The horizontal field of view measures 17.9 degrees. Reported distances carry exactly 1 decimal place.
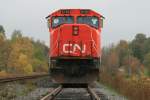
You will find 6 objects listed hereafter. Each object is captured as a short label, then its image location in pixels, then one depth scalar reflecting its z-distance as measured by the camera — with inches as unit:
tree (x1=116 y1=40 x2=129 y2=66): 5898.1
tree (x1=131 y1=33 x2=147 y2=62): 5575.8
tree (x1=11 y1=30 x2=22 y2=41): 5501.5
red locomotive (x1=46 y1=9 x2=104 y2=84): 855.1
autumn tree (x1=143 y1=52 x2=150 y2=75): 5236.2
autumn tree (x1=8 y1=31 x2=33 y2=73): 3785.7
